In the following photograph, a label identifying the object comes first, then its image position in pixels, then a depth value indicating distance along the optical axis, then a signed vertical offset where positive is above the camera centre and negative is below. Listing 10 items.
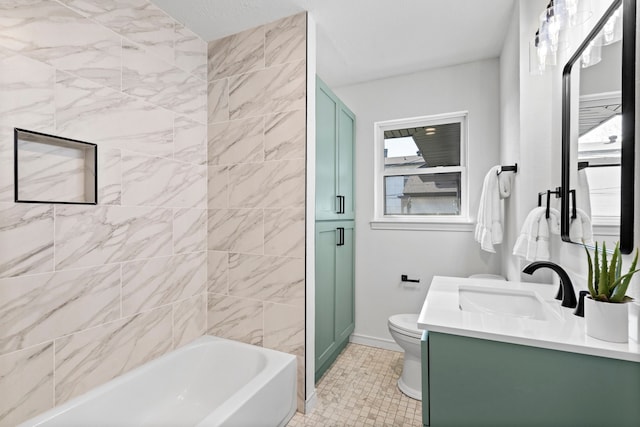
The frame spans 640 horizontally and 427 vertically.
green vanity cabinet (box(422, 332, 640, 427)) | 0.85 -0.48
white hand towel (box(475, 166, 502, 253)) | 2.05 +0.03
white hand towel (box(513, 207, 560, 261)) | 1.47 -0.06
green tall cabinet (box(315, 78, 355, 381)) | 2.21 -0.07
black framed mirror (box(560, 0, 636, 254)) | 0.93 +0.31
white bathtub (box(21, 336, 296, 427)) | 1.40 -0.89
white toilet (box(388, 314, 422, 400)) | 2.05 -0.90
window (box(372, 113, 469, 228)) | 2.68 +0.42
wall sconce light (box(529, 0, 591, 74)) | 1.15 +0.72
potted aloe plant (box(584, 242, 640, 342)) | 0.86 -0.23
